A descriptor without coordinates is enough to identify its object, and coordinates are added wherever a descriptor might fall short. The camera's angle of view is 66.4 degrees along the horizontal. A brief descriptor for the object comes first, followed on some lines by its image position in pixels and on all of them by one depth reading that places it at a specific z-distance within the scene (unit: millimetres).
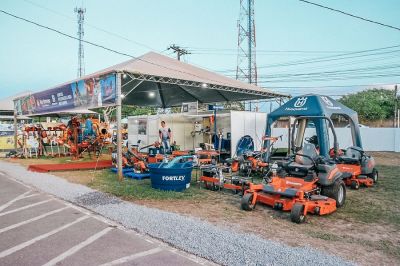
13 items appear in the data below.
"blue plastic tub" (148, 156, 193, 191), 8672
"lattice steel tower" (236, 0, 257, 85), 33969
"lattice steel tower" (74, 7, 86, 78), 45206
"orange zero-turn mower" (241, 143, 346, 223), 6551
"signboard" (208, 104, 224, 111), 16120
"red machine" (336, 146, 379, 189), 9680
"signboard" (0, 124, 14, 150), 24522
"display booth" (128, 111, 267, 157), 16512
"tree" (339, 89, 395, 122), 40812
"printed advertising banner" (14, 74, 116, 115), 11479
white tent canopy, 12234
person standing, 15312
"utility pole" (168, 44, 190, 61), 36297
